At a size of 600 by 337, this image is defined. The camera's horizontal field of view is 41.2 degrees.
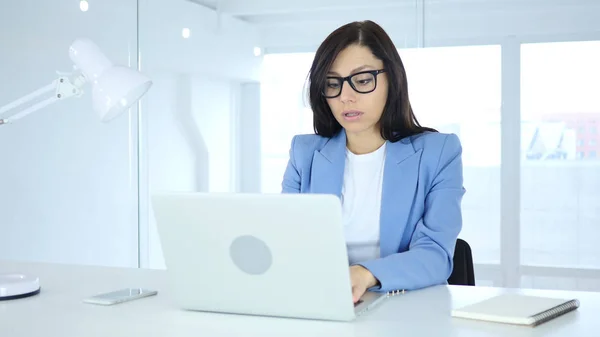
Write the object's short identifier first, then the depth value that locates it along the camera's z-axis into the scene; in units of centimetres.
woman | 227
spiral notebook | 156
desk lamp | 186
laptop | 151
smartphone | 183
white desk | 152
